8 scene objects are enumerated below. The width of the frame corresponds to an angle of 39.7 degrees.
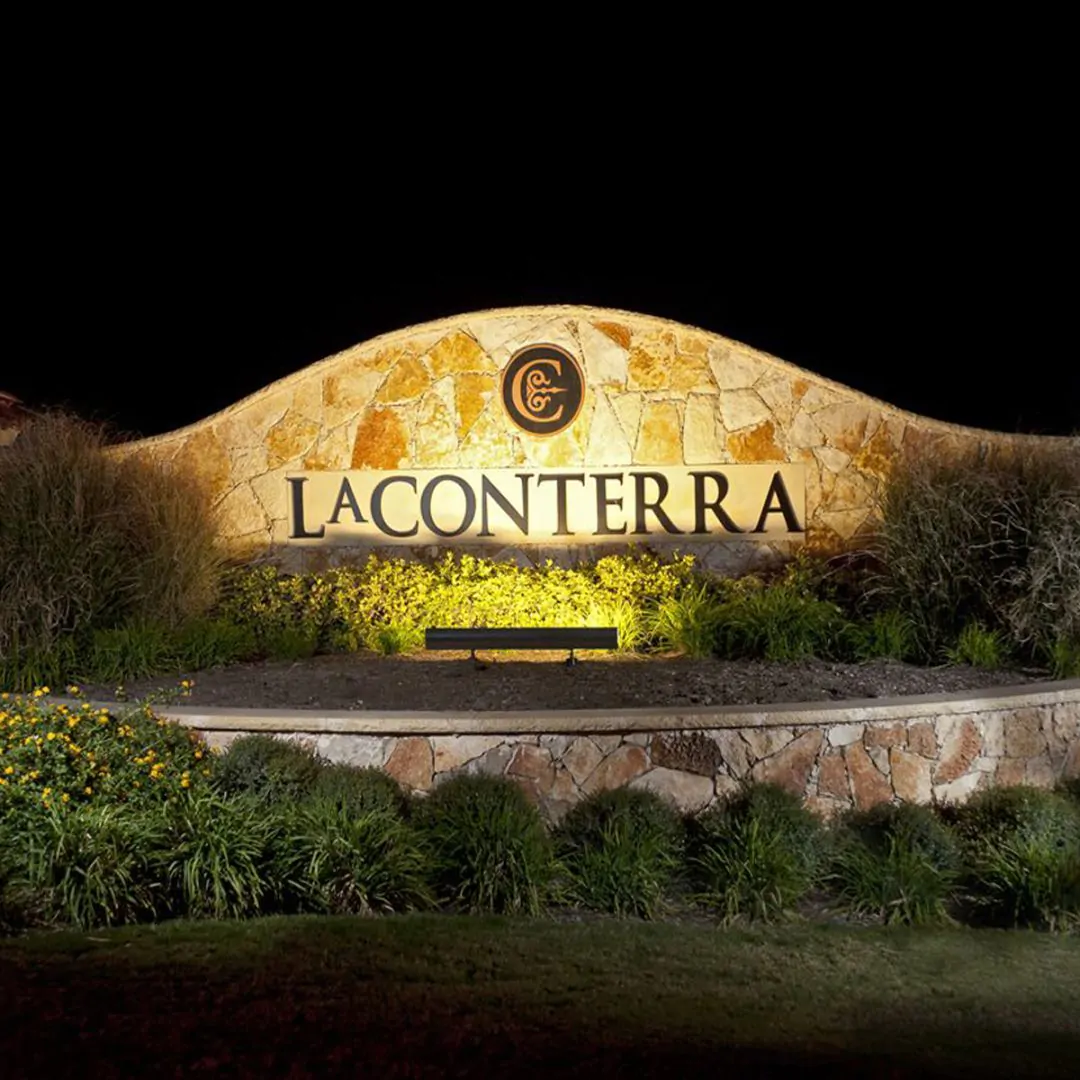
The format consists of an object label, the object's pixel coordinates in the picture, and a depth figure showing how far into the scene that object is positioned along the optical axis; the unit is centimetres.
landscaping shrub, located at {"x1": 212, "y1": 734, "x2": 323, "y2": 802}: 733
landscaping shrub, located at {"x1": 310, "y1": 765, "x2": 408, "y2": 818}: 718
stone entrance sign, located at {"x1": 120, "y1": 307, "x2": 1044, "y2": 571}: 1189
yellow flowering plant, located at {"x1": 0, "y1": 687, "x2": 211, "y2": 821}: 709
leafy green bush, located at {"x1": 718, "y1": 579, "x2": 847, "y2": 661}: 950
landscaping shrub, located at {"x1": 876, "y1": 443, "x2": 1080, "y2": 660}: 937
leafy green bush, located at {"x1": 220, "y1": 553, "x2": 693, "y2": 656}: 1086
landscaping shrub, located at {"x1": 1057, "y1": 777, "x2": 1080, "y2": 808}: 802
